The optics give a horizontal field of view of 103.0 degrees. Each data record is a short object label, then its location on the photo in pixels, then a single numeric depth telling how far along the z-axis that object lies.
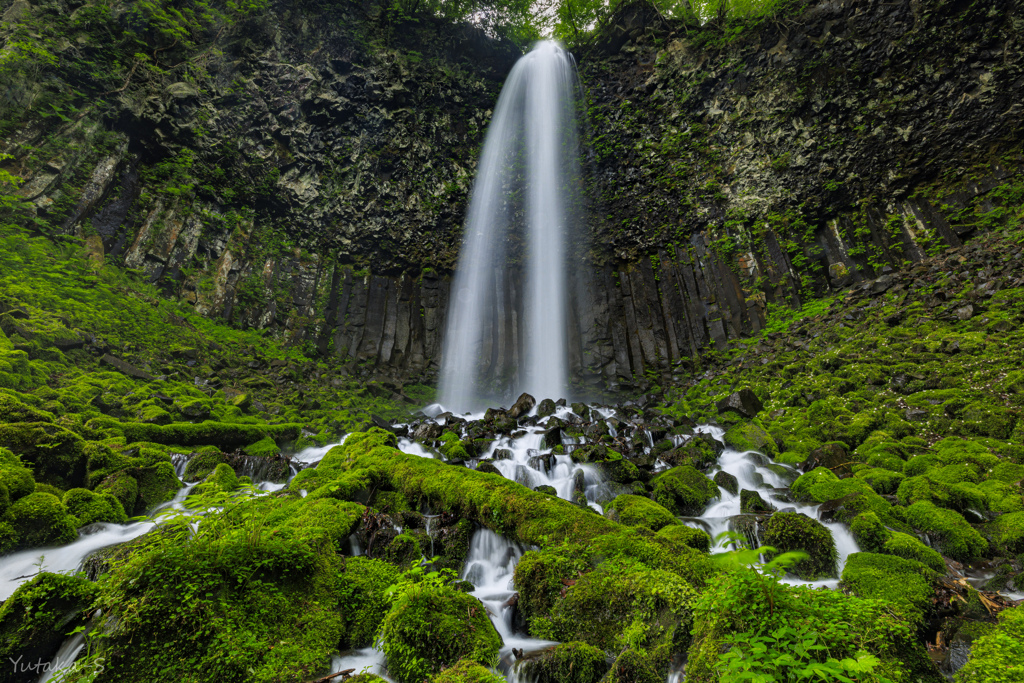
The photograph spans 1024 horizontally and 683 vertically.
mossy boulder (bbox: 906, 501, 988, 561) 5.04
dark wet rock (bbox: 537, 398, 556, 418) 14.69
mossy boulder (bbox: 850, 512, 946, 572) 4.80
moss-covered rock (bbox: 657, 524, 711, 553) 5.29
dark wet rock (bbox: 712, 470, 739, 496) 7.86
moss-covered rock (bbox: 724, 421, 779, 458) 9.48
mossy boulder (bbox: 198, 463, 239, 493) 7.11
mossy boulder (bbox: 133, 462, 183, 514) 6.27
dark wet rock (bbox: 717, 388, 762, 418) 11.78
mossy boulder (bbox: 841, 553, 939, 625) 3.93
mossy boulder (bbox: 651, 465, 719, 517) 7.31
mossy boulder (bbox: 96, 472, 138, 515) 5.82
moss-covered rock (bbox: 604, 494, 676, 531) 6.00
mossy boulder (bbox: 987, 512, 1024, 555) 4.91
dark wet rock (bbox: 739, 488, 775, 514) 6.93
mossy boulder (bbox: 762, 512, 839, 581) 5.07
